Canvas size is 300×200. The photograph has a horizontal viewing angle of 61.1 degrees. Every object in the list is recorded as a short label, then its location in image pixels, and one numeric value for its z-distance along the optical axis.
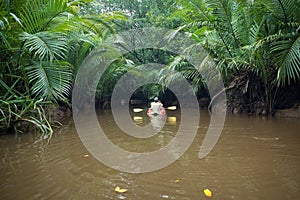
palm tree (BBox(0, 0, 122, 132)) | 3.92
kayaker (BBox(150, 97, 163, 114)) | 7.34
